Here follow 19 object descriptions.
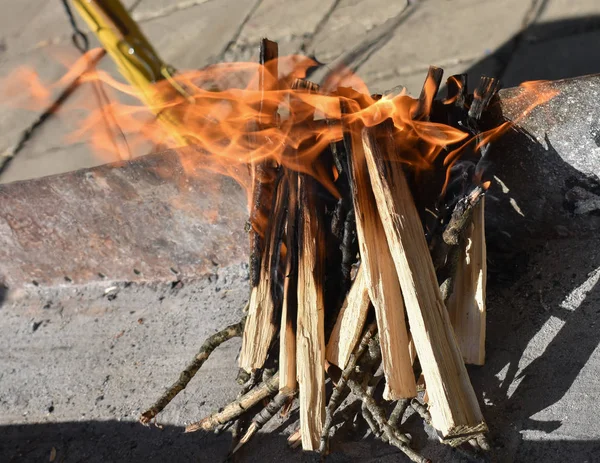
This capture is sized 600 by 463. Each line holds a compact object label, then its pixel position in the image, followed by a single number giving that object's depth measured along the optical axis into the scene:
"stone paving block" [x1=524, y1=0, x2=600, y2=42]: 3.34
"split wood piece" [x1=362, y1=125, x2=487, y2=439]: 1.71
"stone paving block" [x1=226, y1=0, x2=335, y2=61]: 4.16
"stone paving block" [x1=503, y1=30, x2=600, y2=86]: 3.11
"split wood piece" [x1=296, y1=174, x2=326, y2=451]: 1.93
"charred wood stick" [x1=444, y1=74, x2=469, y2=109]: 2.08
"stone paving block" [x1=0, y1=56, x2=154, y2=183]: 4.10
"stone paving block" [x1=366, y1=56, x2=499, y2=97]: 3.37
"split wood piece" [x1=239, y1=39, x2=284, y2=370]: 2.14
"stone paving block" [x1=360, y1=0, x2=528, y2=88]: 3.55
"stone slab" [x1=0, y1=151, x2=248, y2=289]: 2.60
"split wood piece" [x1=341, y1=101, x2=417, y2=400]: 1.83
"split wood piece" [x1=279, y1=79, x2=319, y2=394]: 2.01
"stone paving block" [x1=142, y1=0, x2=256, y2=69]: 4.39
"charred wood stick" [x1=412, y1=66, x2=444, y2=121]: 2.06
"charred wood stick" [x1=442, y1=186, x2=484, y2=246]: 1.88
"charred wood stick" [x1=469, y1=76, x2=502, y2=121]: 1.97
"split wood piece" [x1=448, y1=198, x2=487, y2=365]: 2.03
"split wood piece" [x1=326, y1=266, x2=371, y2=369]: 2.00
